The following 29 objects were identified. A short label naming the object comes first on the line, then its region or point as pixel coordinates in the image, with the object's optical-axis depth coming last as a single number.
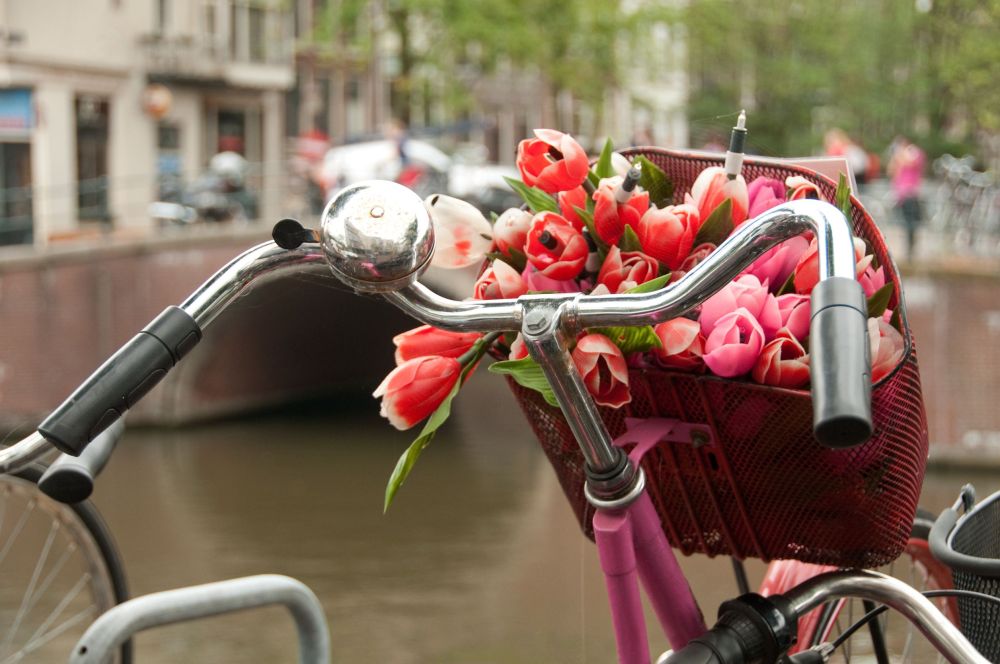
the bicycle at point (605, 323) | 1.18
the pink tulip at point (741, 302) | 1.40
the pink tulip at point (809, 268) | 1.40
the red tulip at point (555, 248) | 1.45
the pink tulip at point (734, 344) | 1.37
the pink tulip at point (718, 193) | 1.46
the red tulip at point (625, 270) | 1.44
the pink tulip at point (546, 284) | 1.46
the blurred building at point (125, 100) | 16.51
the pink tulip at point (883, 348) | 1.36
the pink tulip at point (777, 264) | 1.44
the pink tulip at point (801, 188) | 1.47
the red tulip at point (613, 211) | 1.46
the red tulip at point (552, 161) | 1.45
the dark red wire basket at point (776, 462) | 1.41
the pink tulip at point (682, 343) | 1.38
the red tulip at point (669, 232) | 1.44
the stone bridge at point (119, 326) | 13.64
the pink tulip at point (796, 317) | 1.39
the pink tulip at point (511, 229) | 1.49
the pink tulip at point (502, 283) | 1.47
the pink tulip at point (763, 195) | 1.49
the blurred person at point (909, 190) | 12.28
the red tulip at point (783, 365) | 1.37
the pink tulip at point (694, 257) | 1.46
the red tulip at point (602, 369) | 1.36
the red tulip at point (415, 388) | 1.43
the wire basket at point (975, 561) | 1.57
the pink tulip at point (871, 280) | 1.41
